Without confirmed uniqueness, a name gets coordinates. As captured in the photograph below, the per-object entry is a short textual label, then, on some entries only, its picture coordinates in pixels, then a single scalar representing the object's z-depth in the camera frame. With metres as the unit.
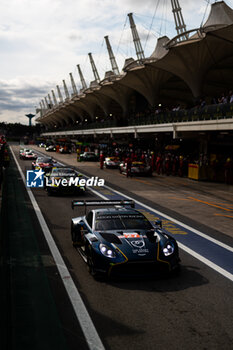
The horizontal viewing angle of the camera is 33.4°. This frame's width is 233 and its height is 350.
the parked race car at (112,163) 40.53
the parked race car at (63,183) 18.97
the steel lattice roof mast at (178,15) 48.54
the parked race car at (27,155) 50.67
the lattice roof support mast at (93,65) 107.51
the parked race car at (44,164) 28.57
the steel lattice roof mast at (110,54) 84.32
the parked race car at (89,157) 52.44
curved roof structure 31.70
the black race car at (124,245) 7.11
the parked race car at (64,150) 75.17
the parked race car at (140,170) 31.70
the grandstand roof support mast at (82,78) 127.70
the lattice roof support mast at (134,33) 65.25
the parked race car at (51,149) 81.86
